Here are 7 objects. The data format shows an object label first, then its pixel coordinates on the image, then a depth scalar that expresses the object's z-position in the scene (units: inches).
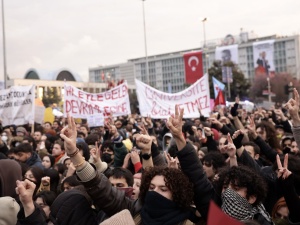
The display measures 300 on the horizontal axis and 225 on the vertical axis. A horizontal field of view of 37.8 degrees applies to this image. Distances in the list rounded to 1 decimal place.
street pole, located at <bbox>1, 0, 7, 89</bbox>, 759.8
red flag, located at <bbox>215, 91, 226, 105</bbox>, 510.3
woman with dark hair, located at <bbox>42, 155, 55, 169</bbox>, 248.1
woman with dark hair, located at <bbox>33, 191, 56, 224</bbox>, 166.6
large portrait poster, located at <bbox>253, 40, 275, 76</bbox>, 3481.8
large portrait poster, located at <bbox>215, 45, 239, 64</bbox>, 3688.5
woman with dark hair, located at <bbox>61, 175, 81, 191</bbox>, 162.2
